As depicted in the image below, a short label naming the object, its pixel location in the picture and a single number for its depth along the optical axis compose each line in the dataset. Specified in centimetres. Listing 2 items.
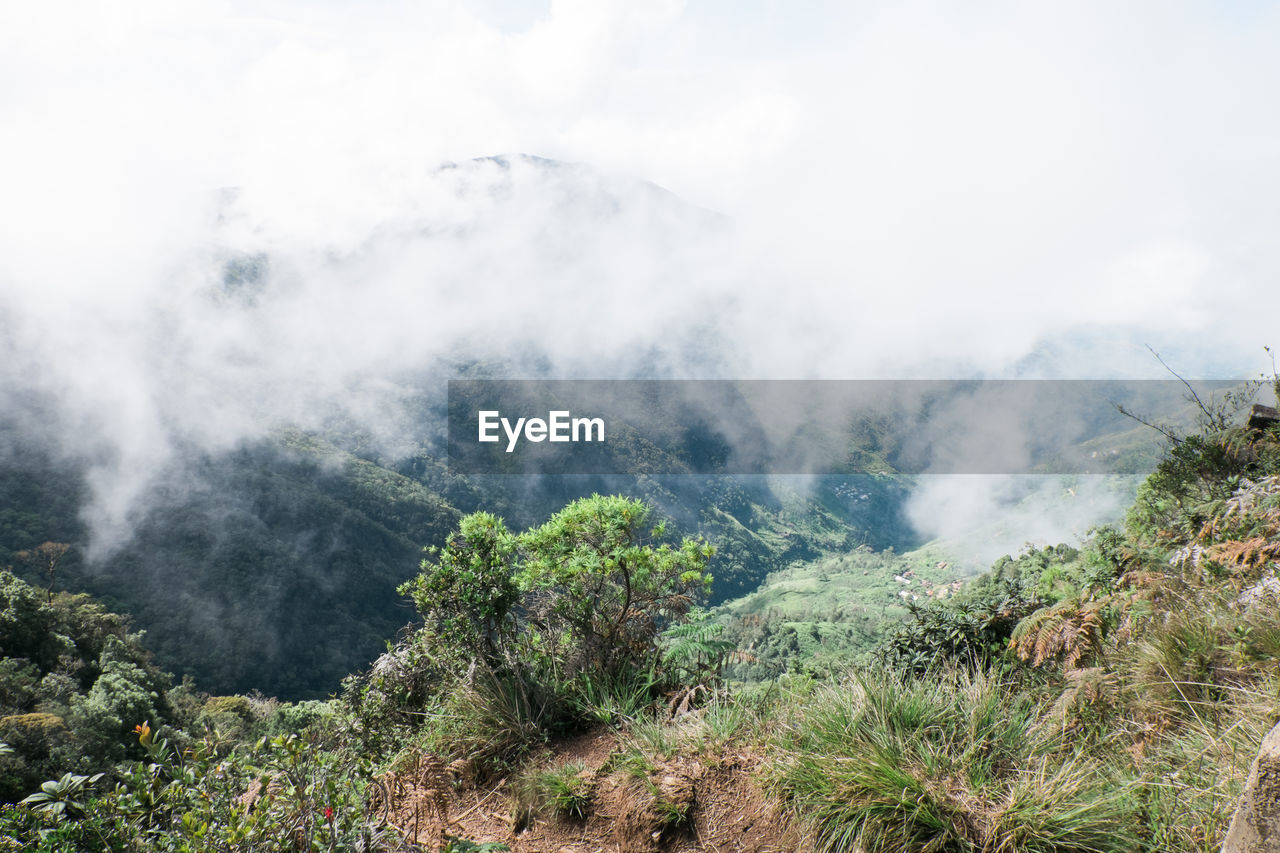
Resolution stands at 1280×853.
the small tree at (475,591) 553
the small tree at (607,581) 541
